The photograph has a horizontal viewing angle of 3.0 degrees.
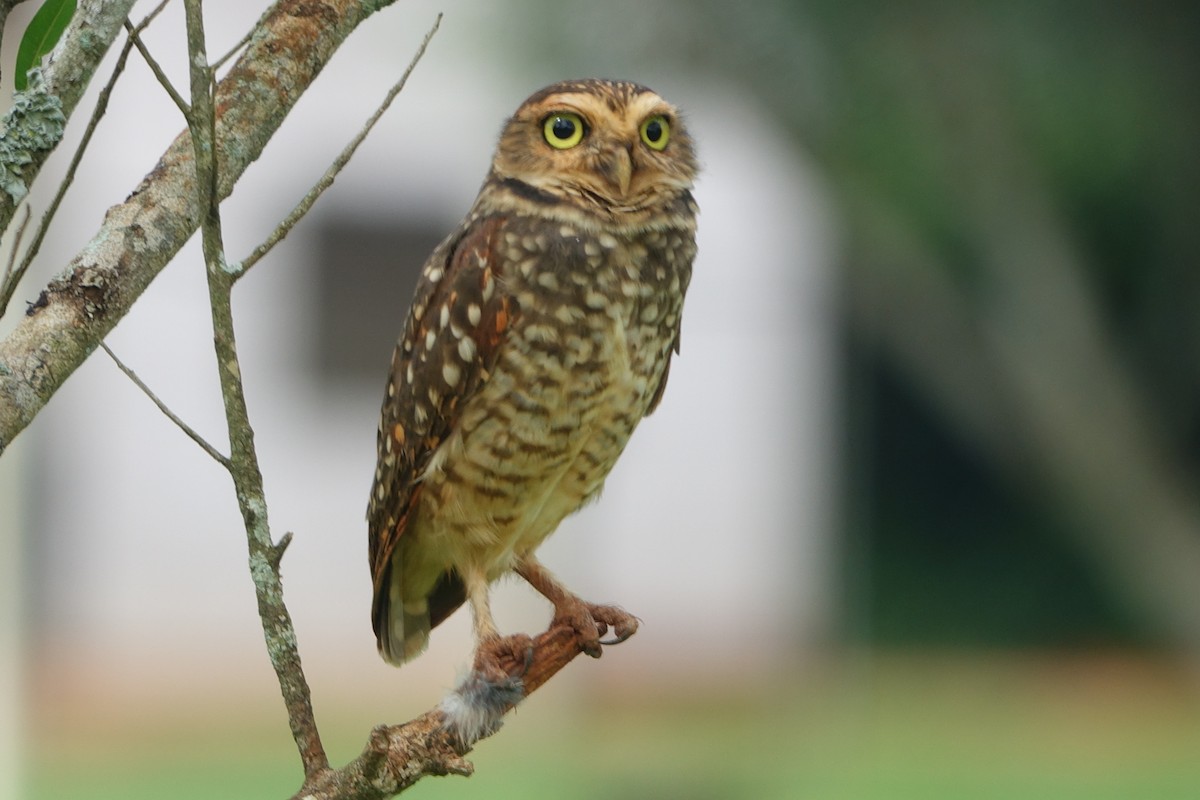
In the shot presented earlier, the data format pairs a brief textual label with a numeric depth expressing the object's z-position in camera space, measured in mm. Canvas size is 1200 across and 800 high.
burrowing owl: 7827
